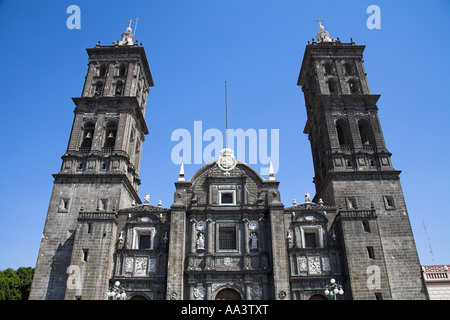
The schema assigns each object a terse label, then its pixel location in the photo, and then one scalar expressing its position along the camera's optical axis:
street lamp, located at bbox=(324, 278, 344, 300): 23.15
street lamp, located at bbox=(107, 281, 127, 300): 24.28
